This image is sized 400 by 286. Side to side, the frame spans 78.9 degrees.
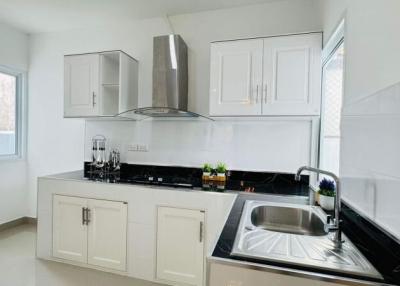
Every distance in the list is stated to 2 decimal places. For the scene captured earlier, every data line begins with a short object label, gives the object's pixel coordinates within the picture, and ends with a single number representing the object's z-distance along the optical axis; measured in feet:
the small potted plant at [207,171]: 8.19
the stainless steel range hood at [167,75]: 7.97
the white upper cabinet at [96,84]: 8.64
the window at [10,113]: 10.46
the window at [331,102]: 6.08
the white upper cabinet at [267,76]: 6.70
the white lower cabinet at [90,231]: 7.20
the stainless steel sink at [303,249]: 2.68
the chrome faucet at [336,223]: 3.37
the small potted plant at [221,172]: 8.08
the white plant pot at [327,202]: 4.88
